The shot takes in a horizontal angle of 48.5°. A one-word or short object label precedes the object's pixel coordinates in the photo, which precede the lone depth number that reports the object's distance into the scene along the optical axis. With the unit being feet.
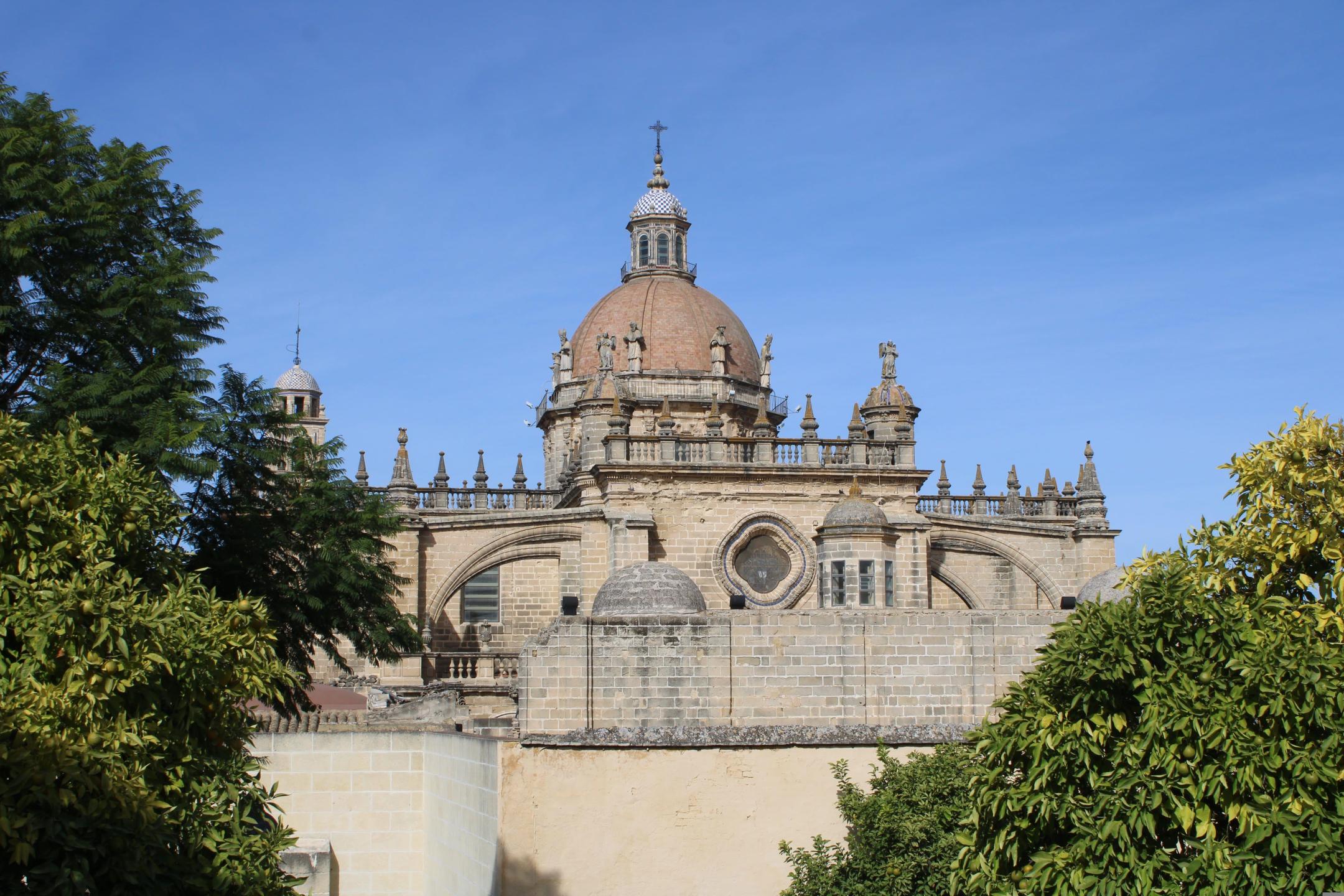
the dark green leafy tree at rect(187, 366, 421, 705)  63.93
